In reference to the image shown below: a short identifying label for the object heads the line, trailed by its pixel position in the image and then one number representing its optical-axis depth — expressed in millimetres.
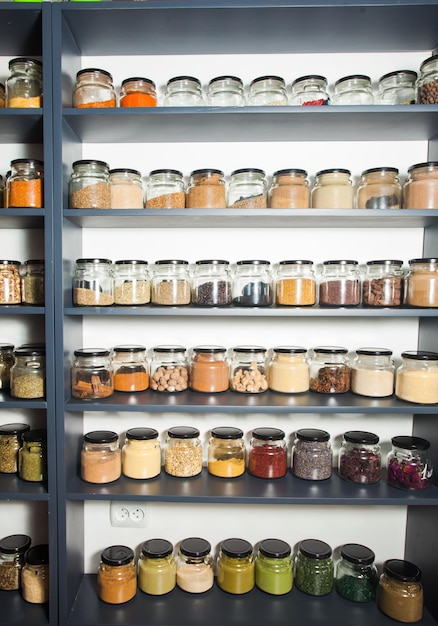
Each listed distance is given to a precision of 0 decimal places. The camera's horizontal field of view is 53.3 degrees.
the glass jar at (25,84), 1435
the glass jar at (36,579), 1505
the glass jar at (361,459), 1495
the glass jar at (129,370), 1521
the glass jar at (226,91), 1483
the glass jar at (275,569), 1514
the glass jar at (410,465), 1456
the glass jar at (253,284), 1462
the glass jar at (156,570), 1514
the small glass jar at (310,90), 1475
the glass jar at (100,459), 1475
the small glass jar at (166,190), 1465
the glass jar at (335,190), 1440
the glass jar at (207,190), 1438
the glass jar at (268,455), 1523
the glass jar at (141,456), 1507
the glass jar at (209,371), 1490
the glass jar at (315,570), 1527
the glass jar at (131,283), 1472
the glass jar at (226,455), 1538
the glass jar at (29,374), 1434
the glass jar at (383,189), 1443
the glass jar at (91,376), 1459
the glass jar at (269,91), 1478
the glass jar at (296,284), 1448
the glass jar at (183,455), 1532
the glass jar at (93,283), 1452
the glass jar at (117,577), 1489
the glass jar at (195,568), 1519
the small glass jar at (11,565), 1551
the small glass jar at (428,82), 1386
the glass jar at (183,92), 1484
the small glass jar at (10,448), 1535
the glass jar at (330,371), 1494
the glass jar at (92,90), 1439
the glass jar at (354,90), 1469
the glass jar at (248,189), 1453
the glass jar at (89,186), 1406
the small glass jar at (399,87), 1454
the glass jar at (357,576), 1507
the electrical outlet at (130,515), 1694
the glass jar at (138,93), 1457
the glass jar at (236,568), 1521
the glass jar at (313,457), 1510
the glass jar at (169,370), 1516
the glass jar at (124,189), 1457
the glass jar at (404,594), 1428
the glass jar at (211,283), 1464
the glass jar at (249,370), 1501
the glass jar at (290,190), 1435
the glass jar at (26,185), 1405
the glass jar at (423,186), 1402
